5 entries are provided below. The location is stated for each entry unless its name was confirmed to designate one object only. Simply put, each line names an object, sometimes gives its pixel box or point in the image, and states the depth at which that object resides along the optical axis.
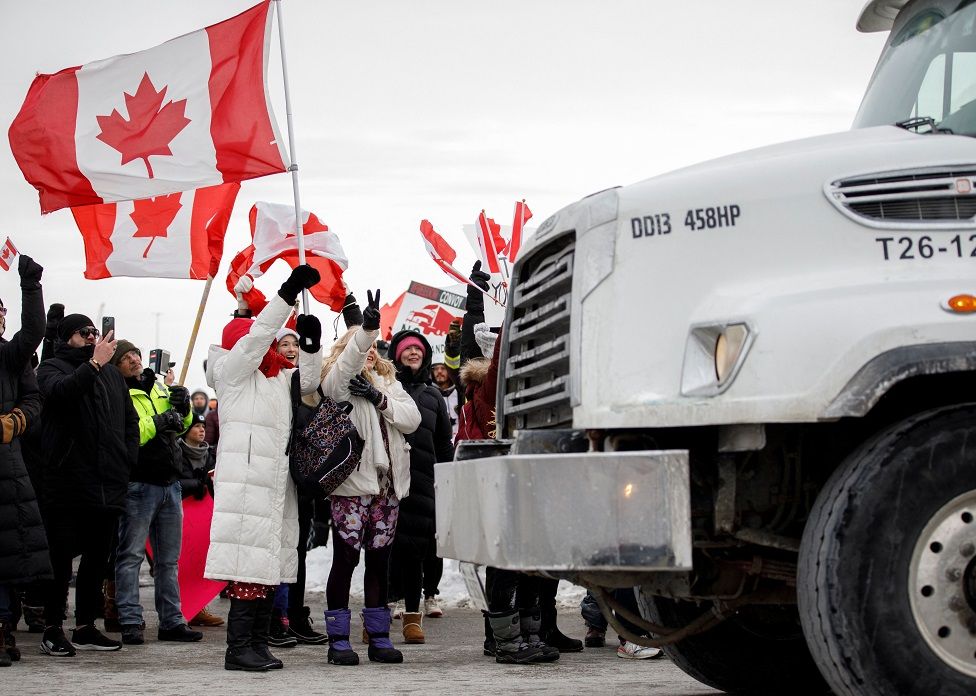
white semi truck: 4.33
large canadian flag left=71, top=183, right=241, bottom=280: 12.31
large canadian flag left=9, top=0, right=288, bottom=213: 10.89
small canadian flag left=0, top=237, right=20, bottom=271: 13.62
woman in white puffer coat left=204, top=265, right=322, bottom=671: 8.62
